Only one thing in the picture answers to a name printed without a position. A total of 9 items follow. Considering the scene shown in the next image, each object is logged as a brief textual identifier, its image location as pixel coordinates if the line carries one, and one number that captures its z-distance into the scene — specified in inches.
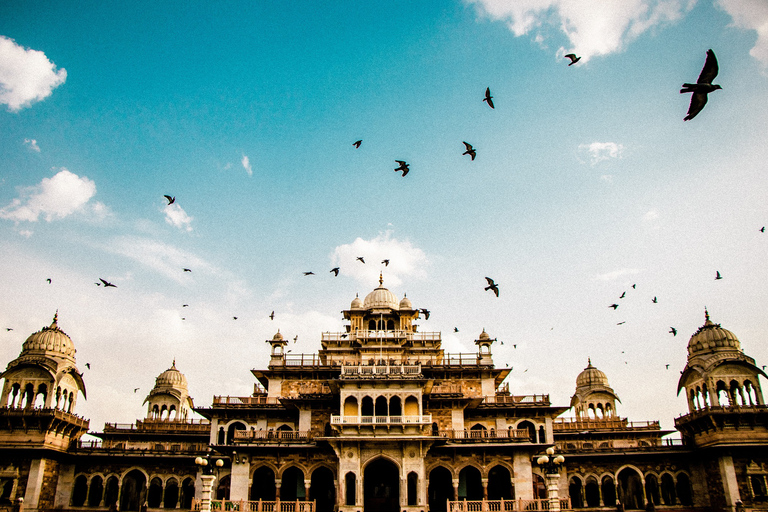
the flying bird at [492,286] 1081.4
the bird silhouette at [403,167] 970.1
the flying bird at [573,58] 728.3
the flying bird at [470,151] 926.4
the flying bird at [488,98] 805.4
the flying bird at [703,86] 471.2
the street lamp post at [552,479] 1088.2
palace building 1536.7
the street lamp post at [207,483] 1173.6
